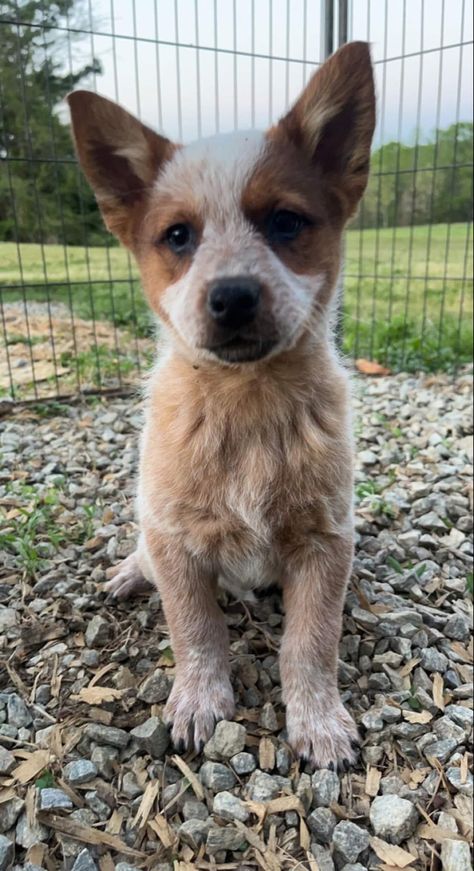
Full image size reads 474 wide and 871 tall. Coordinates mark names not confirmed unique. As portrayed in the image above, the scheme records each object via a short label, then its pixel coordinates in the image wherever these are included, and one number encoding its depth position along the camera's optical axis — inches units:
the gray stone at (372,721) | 13.2
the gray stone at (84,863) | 10.3
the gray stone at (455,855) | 10.8
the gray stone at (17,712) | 12.7
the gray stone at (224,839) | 10.8
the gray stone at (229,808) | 11.3
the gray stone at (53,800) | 11.0
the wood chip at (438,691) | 13.8
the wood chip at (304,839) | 11.0
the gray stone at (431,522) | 20.3
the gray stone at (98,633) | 14.7
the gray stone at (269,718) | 13.2
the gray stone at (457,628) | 15.9
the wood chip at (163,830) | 10.9
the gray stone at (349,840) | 10.9
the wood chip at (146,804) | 11.2
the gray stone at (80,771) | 11.6
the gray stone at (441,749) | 12.6
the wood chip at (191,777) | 11.7
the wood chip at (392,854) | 10.8
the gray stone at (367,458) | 25.2
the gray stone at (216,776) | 11.8
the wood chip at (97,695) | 13.2
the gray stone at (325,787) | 11.8
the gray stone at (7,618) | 14.9
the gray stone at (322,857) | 10.8
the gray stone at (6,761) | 11.7
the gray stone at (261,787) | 11.7
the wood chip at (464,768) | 12.3
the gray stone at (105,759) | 11.9
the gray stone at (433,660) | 14.7
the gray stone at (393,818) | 11.2
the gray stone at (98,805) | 11.2
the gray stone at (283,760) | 12.4
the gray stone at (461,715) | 13.4
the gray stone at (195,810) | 11.4
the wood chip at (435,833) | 11.2
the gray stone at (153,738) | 12.5
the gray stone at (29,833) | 10.6
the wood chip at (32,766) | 11.6
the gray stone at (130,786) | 11.7
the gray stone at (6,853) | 10.3
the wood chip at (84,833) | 10.7
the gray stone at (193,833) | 10.9
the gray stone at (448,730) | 13.0
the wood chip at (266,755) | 12.3
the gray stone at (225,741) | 12.4
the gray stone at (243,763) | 12.2
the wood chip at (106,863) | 10.5
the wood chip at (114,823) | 11.0
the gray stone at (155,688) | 13.6
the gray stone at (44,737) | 12.3
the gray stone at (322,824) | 11.2
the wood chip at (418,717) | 13.3
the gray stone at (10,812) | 10.9
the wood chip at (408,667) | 14.5
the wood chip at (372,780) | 12.0
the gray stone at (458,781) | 12.1
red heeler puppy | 11.6
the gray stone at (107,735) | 12.3
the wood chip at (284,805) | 11.4
